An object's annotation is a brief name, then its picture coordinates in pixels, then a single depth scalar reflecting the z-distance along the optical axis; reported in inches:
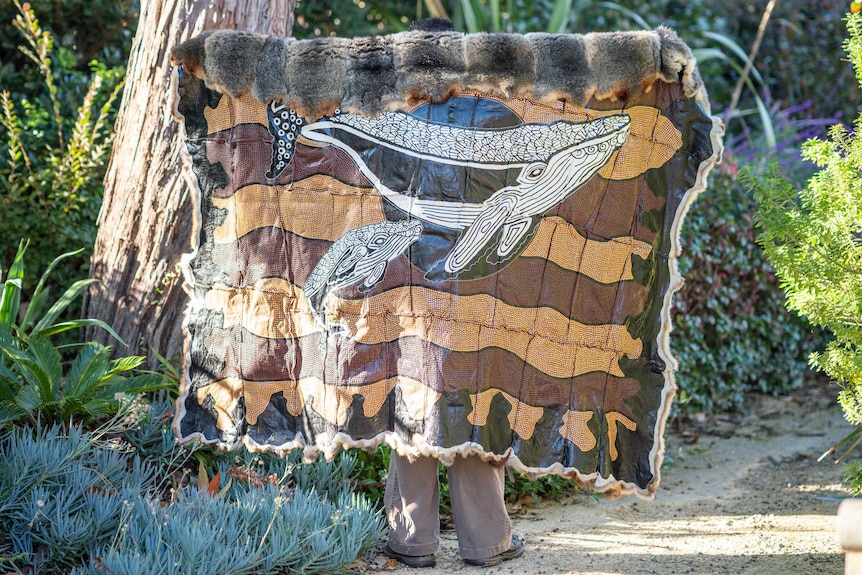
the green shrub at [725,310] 218.1
